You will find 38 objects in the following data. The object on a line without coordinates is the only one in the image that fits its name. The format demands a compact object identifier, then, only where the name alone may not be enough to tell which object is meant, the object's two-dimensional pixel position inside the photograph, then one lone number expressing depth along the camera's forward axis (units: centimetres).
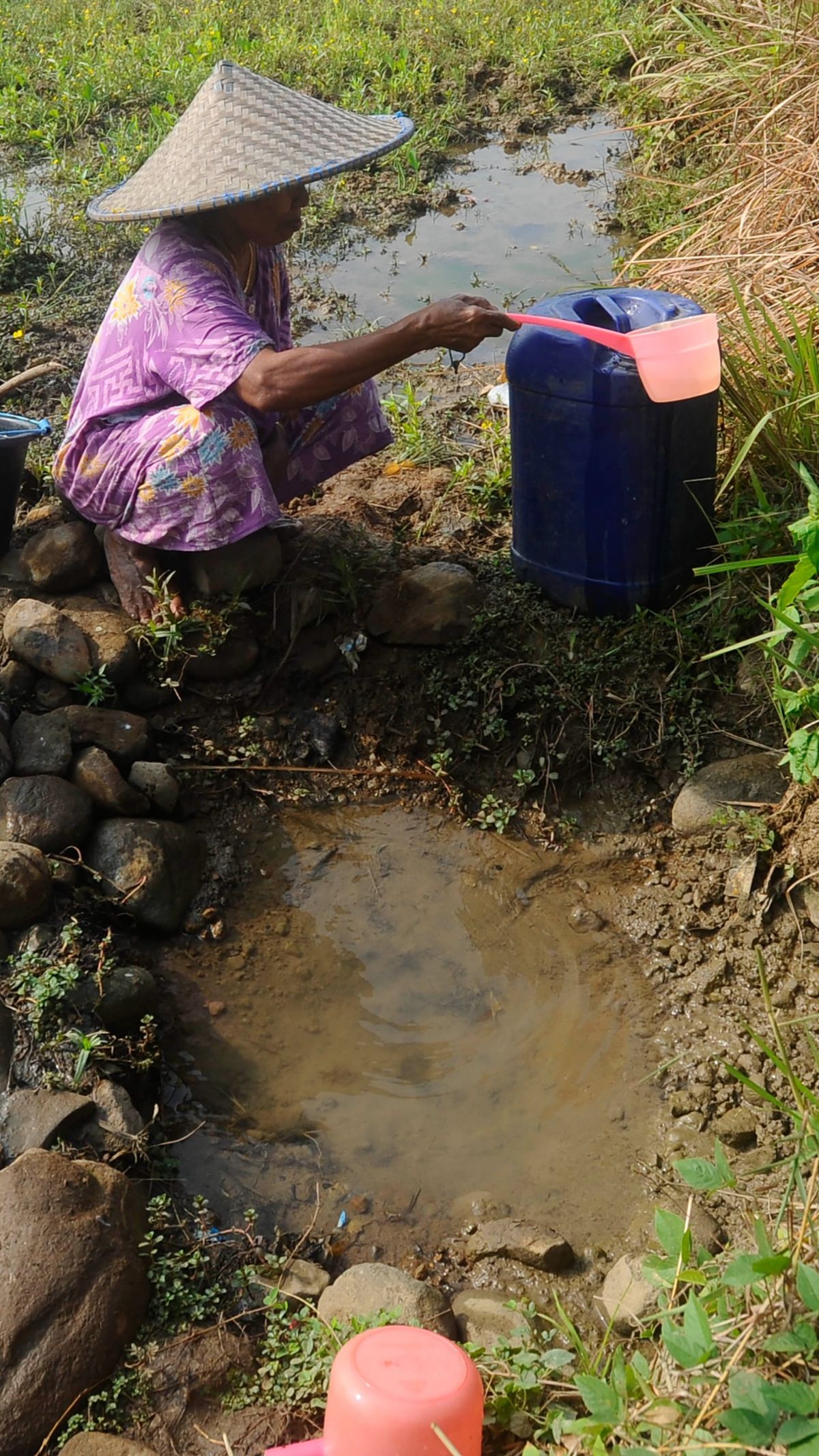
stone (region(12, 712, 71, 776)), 289
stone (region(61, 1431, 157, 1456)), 183
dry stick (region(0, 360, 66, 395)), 321
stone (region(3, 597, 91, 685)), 305
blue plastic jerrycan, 295
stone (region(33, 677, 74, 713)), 308
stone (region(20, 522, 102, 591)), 328
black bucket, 316
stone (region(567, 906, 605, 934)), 288
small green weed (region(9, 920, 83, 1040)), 240
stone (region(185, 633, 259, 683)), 325
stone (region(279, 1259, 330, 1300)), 215
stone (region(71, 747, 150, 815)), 289
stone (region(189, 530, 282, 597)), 324
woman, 288
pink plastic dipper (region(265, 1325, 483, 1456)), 162
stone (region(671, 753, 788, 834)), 289
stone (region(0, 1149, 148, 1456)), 191
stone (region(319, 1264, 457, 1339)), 205
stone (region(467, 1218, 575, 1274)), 221
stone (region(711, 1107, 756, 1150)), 240
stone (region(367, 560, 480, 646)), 333
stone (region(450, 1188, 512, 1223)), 233
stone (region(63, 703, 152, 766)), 299
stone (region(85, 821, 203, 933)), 280
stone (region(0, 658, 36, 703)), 306
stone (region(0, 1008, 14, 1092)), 236
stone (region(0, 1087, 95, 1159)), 222
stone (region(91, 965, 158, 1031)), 251
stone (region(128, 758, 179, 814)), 300
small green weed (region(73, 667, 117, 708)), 306
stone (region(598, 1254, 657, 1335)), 203
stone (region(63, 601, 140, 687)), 312
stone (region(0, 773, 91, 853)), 276
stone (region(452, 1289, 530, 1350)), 208
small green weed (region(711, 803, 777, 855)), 279
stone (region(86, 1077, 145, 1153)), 227
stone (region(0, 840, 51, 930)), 254
